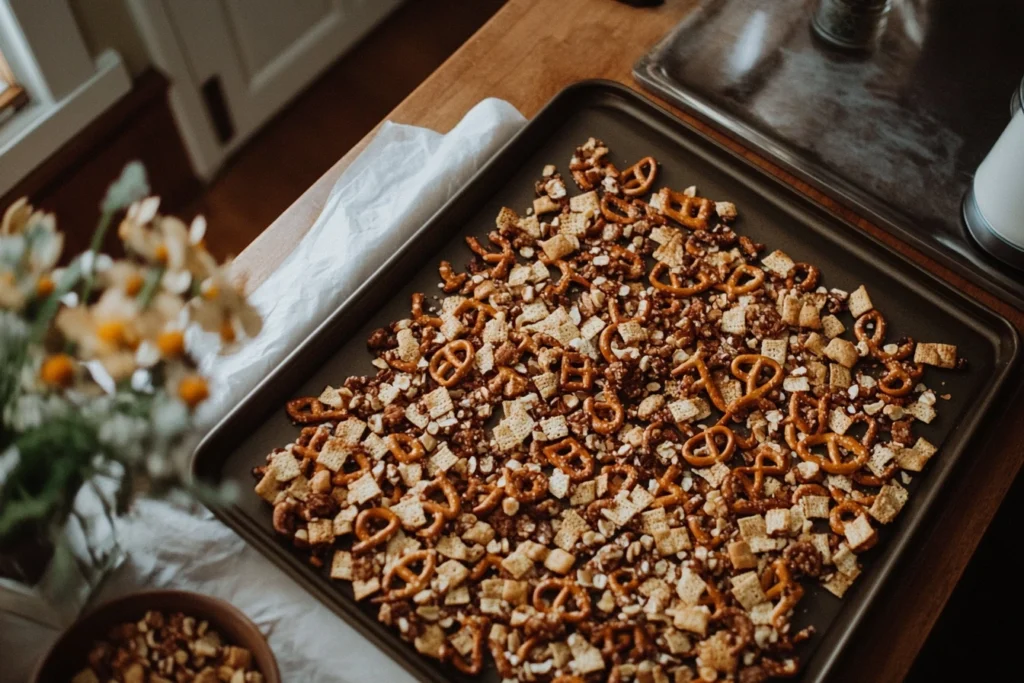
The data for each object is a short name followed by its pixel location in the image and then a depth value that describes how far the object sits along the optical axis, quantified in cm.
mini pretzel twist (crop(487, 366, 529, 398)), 118
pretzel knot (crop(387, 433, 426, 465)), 113
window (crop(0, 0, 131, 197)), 157
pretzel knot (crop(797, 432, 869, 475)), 112
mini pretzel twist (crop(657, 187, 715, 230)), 129
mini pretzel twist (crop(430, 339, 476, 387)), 118
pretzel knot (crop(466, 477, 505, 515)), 111
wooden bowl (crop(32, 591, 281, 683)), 89
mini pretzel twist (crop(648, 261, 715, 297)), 125
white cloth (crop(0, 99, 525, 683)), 104
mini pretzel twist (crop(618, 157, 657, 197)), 132
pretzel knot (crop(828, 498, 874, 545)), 109
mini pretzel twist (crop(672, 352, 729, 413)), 118
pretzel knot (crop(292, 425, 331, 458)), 112
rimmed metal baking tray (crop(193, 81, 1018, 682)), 105
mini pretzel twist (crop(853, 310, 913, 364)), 119
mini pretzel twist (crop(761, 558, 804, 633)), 104
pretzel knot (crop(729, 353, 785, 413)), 118
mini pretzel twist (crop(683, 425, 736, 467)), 114
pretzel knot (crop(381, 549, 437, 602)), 104
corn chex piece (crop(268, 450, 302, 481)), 110
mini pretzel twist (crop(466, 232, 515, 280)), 126
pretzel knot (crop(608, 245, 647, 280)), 127
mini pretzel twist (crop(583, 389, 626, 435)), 116
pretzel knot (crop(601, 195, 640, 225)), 130
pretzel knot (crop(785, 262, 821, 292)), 124
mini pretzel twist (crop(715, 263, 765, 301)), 125
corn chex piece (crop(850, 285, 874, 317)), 121
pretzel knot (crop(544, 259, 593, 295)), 126
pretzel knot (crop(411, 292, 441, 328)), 121
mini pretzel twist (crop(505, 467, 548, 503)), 111
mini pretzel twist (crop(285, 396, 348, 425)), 114
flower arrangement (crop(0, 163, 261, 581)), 65
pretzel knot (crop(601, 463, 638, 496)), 112
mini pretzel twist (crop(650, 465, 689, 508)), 111
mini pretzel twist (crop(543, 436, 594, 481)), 113
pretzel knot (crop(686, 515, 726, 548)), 109
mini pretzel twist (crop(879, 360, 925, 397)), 117
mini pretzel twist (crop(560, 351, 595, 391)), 119
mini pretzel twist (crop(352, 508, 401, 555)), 107
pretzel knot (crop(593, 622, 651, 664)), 102
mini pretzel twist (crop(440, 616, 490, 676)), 101
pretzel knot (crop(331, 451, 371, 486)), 112
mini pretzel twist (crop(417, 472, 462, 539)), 108
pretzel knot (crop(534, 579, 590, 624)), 104
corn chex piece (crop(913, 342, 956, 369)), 117
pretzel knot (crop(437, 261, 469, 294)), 124
